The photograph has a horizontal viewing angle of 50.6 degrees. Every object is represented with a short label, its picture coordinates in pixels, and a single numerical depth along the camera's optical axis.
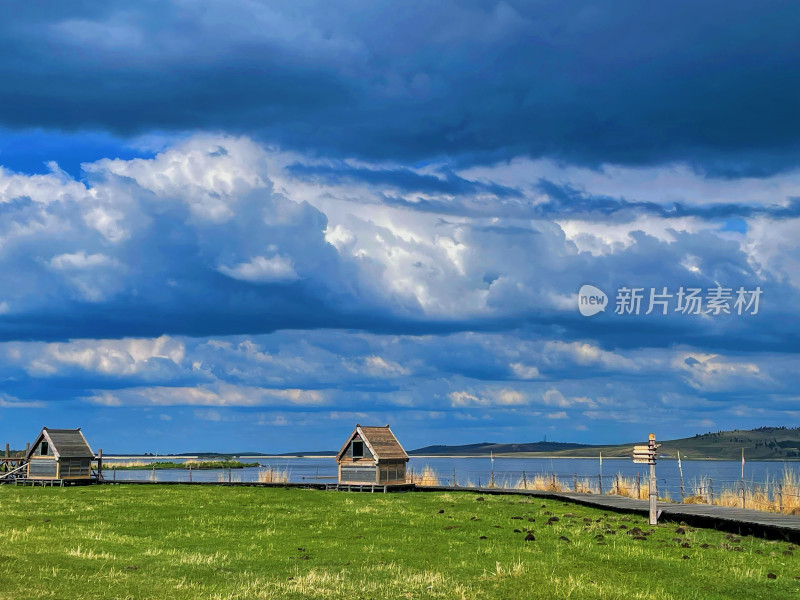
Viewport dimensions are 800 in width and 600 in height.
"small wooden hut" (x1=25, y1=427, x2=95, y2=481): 72.23
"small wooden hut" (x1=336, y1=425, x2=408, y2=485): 63.62
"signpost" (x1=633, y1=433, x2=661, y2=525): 40.33
